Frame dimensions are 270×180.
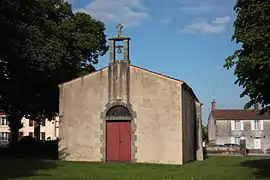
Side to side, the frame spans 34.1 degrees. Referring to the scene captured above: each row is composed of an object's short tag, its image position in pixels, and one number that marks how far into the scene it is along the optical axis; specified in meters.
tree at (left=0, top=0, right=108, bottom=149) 32.97
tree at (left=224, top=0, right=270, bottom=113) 16.80
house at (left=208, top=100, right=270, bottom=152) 70.18
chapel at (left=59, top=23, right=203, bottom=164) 29.23
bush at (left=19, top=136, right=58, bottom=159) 35.57
